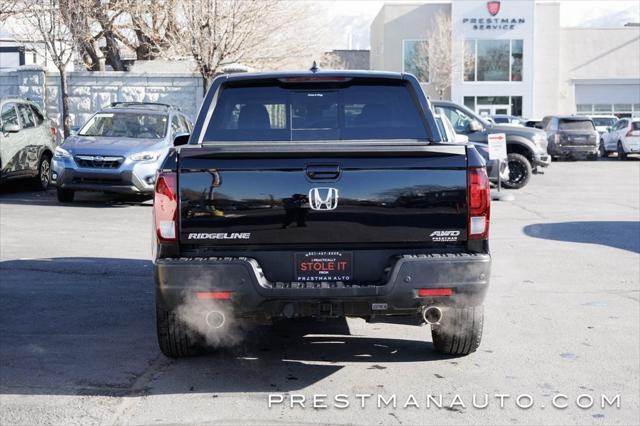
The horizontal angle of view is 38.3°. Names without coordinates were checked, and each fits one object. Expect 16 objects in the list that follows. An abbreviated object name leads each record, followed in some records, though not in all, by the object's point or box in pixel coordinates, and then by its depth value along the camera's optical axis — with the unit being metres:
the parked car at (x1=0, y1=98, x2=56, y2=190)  16.67
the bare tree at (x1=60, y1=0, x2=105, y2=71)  19.31
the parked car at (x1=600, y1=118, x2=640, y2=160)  35.59
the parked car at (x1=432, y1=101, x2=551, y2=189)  20.11
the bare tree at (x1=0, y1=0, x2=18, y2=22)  16.98
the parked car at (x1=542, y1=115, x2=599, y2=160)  34.72
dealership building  61.69
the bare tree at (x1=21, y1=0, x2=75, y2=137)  19.02
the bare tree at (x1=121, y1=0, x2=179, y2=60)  23.66
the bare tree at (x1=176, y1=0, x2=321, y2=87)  22.48
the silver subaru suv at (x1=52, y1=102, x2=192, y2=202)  15.15
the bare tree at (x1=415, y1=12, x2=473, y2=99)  60.75
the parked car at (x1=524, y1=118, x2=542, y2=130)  37.36
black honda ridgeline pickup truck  5.34
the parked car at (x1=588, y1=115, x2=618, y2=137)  45.97
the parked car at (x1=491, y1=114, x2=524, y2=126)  38.43
